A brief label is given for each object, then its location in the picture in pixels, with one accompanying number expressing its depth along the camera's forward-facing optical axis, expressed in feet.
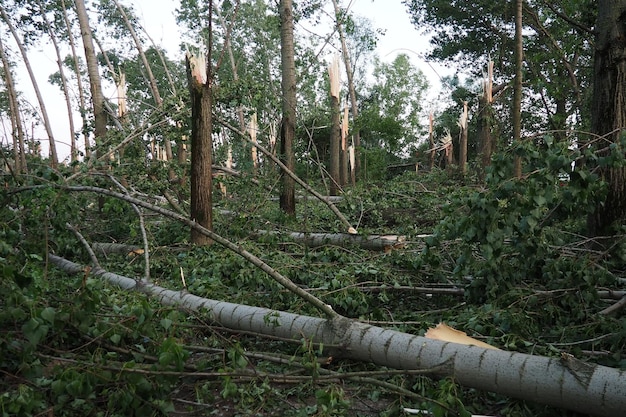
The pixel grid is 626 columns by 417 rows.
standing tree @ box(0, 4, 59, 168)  60.32
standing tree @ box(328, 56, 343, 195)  41.57
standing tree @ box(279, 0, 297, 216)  28.12
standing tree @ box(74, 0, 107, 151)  33.14
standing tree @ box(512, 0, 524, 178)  26.96
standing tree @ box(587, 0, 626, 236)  13.43
